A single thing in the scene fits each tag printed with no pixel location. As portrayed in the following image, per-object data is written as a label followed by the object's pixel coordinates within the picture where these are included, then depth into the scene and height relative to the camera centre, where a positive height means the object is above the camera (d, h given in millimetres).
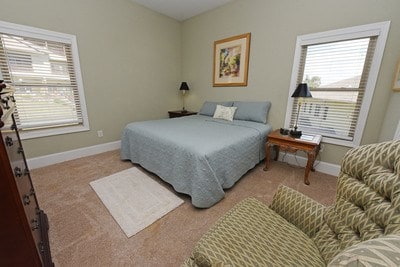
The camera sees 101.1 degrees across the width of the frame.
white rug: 1559 -1160
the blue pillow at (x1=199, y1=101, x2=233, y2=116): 3363 -275
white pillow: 3073 -341
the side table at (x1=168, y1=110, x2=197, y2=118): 3971 -472
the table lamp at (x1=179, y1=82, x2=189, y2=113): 4070 +156
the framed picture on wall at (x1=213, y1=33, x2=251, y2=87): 3057 +652
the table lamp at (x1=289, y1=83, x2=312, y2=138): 2165 +32
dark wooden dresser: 651 -527
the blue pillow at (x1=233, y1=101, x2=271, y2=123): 2850 -285
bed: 1667 -656
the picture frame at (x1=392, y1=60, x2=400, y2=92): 1820 +184
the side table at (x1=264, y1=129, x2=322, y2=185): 2047 -614
